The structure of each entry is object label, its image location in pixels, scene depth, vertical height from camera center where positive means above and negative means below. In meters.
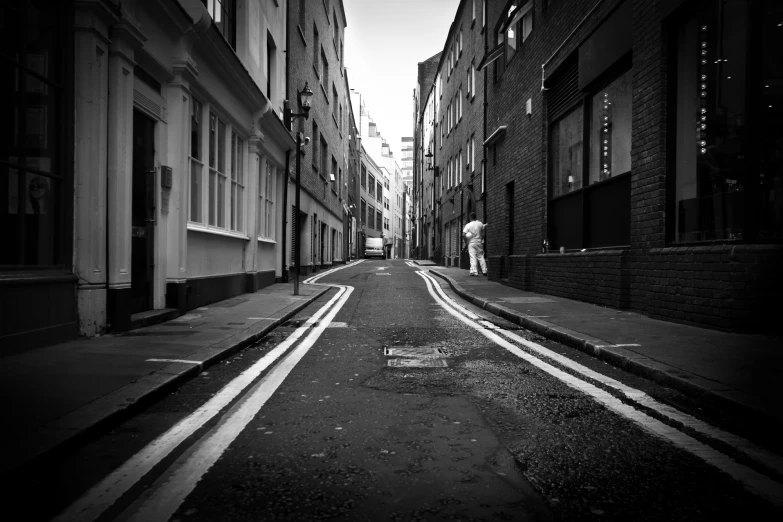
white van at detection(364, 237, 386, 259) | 52.06 +0.98
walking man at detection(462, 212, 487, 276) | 18.75 +0.62
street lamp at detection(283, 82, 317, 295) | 13.13 +2.79
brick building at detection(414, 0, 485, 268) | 24.12 +6.49
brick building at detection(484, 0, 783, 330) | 6.24 +1.51
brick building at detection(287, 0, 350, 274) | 20.30 +6.20
